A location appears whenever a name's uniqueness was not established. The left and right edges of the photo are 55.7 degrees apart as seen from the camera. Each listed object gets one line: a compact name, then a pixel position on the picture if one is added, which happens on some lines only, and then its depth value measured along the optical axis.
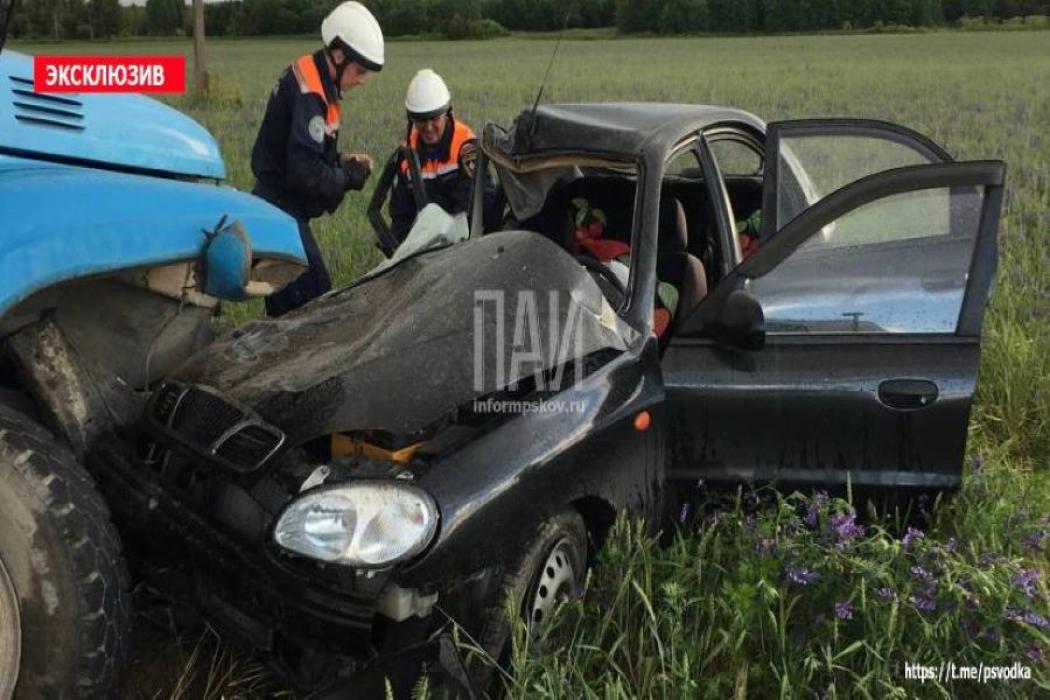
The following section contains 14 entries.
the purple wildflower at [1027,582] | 2.47
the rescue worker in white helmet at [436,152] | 5.47
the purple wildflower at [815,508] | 2.75
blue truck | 2.16
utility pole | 17.12
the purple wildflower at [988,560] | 2.62
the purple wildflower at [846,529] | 2.62
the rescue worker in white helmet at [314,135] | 4.70
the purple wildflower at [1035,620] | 2.39
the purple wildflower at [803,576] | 2.55
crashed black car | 2.17
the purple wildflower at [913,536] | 2.65
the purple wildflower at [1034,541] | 2.95
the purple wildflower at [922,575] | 2.55
